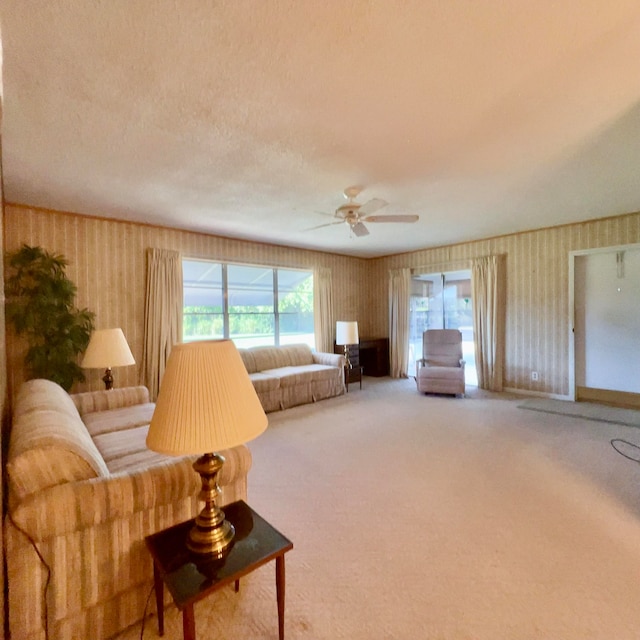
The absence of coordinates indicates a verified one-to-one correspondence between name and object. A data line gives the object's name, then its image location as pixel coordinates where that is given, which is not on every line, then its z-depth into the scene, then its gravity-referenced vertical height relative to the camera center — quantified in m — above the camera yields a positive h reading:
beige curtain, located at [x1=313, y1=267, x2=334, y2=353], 6.43 +0.14
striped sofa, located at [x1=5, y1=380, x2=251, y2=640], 1.17 -0.79
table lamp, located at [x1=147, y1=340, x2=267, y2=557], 1.09 -0.29
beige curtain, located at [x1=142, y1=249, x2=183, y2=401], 4.44 +0.04
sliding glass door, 6.05 +0.11
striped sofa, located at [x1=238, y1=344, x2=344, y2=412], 4.60 -0.83
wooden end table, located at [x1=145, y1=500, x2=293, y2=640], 1.09 -0.87
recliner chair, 5.06 -0.79
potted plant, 3.40 +0.07
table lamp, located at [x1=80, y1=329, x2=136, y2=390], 3.20 -0.31
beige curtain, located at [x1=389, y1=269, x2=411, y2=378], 6.73 -0.09
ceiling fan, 3.12 +1.00
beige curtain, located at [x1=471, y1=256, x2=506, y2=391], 5.43 -0.06
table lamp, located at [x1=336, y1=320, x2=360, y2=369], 5.43 -0.28
